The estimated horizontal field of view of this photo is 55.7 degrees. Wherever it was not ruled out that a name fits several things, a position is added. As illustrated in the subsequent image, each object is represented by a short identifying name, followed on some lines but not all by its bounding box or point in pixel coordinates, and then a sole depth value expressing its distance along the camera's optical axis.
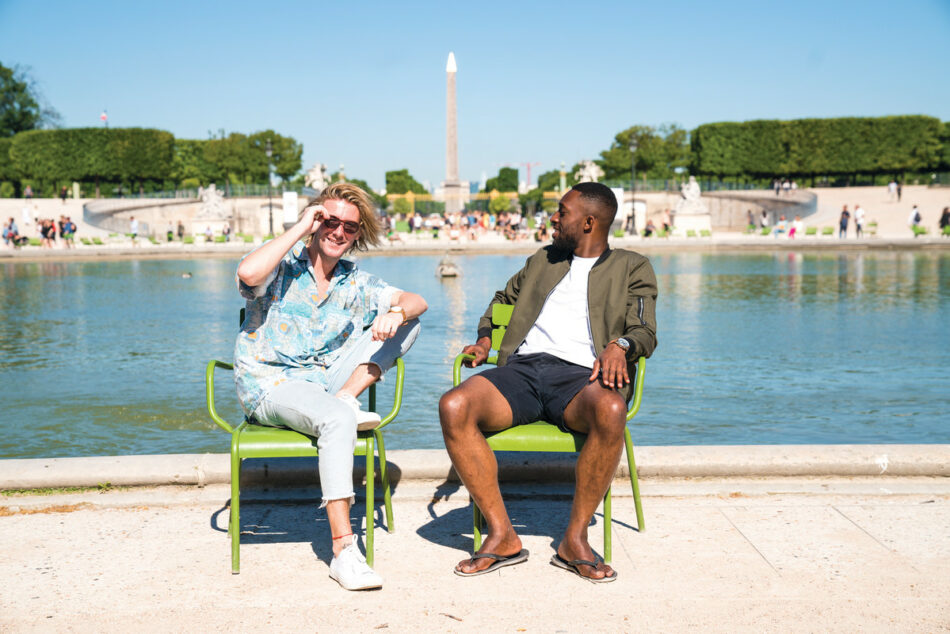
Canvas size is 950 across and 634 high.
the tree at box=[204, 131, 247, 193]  62.12
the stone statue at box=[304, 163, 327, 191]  51.75
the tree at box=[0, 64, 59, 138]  68.50
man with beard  3.21
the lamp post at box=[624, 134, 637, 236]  38.19
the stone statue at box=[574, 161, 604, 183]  56.03
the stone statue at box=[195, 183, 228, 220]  40.84
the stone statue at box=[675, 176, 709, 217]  40.47
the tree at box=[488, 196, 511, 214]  76.38
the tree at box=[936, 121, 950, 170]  58.09
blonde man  3.39
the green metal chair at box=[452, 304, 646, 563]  3.35
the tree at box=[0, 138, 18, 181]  60.00
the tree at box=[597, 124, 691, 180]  66.94
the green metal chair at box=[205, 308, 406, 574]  3.19
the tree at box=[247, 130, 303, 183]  62.62
